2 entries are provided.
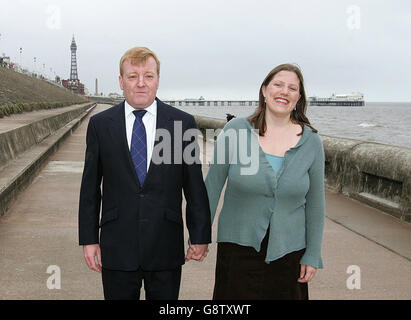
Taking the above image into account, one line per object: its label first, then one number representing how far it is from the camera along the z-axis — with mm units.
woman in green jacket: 2678
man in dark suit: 2543
